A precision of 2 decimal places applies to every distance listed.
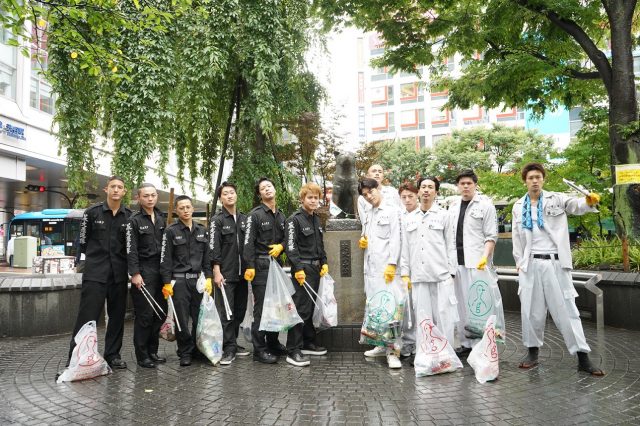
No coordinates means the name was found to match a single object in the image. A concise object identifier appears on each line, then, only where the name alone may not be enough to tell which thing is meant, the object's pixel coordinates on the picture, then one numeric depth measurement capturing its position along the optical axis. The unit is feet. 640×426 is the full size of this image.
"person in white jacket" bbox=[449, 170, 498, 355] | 17.81
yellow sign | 29.84
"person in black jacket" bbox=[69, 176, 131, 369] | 17.03
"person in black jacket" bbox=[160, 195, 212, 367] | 17.88
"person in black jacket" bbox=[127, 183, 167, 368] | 17.62
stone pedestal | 20.43
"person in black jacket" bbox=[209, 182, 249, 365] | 18.66
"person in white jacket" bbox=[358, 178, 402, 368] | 17.75
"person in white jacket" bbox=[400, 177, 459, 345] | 16.94
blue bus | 75.25
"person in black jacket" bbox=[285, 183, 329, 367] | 18.11
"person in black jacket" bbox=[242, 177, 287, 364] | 18.33
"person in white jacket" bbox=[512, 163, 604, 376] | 15.90
